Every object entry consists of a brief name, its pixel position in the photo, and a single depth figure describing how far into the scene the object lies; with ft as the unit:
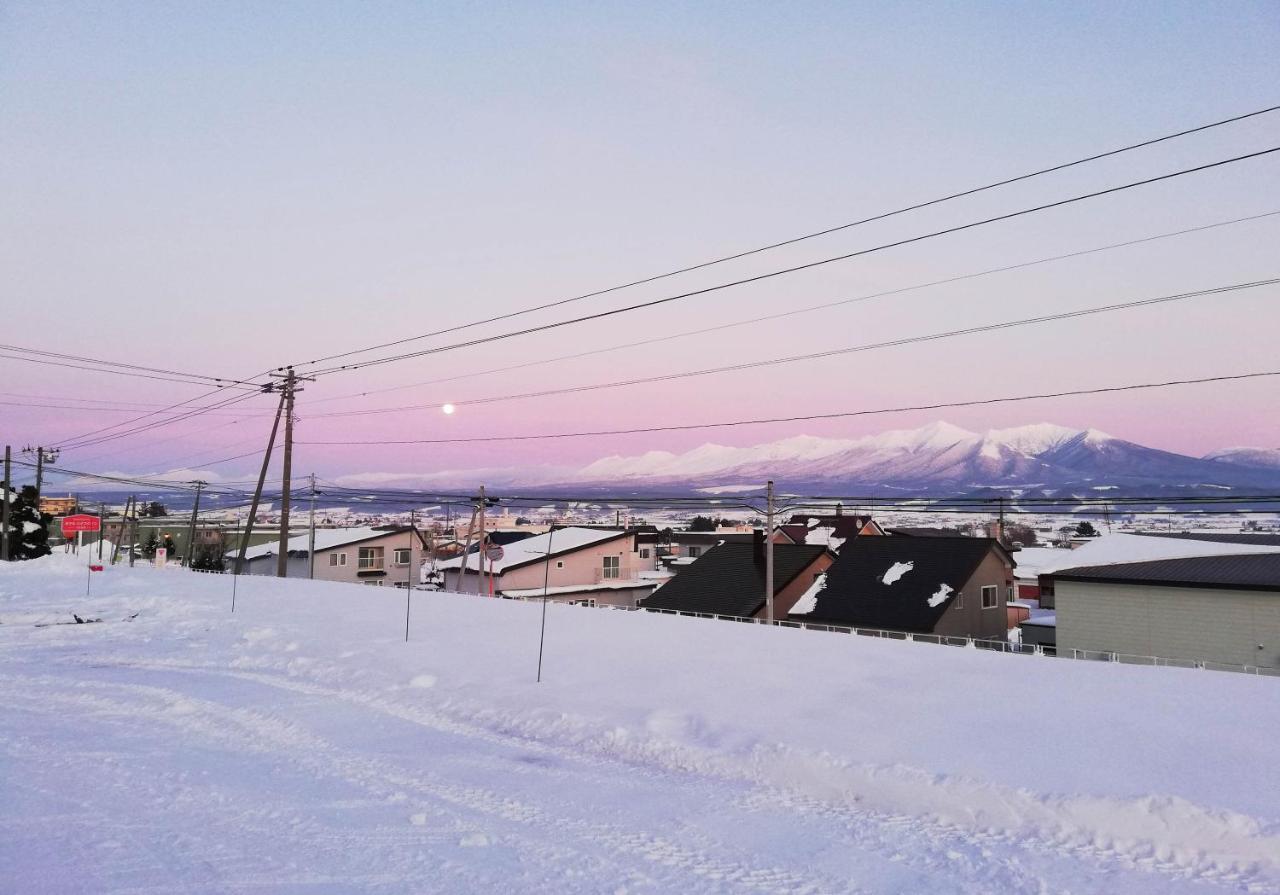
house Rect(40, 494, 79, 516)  596.29
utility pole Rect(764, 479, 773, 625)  85.94
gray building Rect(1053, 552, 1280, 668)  76.69
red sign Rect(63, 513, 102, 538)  120.88
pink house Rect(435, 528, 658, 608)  167.12
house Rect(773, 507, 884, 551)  188.99
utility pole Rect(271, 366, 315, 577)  109.19
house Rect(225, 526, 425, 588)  198.49
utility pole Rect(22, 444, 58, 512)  187.90
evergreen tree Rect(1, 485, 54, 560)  177.68
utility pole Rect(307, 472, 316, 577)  166.66
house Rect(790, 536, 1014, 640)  108.88
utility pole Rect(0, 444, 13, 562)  161.38
